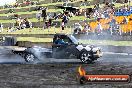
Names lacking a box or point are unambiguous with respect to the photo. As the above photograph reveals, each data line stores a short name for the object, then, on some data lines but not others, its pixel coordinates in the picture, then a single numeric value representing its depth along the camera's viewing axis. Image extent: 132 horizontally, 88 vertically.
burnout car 26.06
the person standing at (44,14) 47.67
